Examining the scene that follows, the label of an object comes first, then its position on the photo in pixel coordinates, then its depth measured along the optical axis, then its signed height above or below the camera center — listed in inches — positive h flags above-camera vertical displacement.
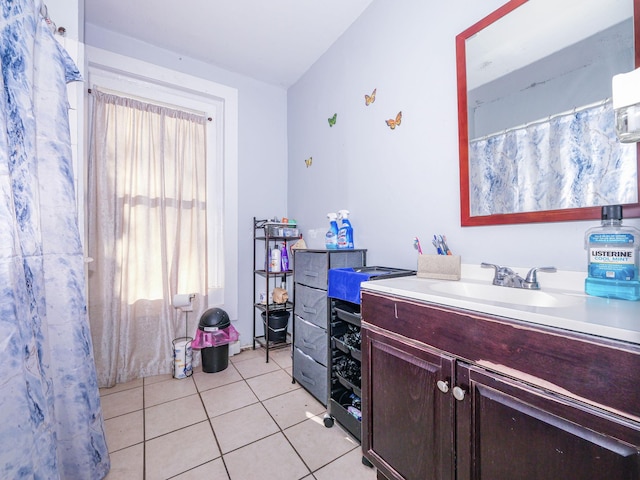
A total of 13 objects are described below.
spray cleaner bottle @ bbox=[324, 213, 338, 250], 78.1 +2.4
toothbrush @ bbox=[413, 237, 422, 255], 57.3 -0.6
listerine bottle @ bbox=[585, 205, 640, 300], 31.0 -2.3
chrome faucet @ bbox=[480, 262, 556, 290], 39.2 -5.7
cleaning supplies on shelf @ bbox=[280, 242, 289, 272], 100.2 -6.4
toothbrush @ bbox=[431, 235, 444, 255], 53.0 -0.8
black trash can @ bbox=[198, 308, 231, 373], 85.8 -33.8
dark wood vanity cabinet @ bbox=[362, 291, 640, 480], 21.5 -16.4
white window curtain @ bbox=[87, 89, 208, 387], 79.1 +4.5
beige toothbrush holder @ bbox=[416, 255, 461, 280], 47.9 -4.7
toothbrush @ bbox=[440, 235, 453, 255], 52.1 -1.2
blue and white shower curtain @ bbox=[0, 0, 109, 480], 31.7 -4.8
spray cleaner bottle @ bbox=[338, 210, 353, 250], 74.9 +2.5
